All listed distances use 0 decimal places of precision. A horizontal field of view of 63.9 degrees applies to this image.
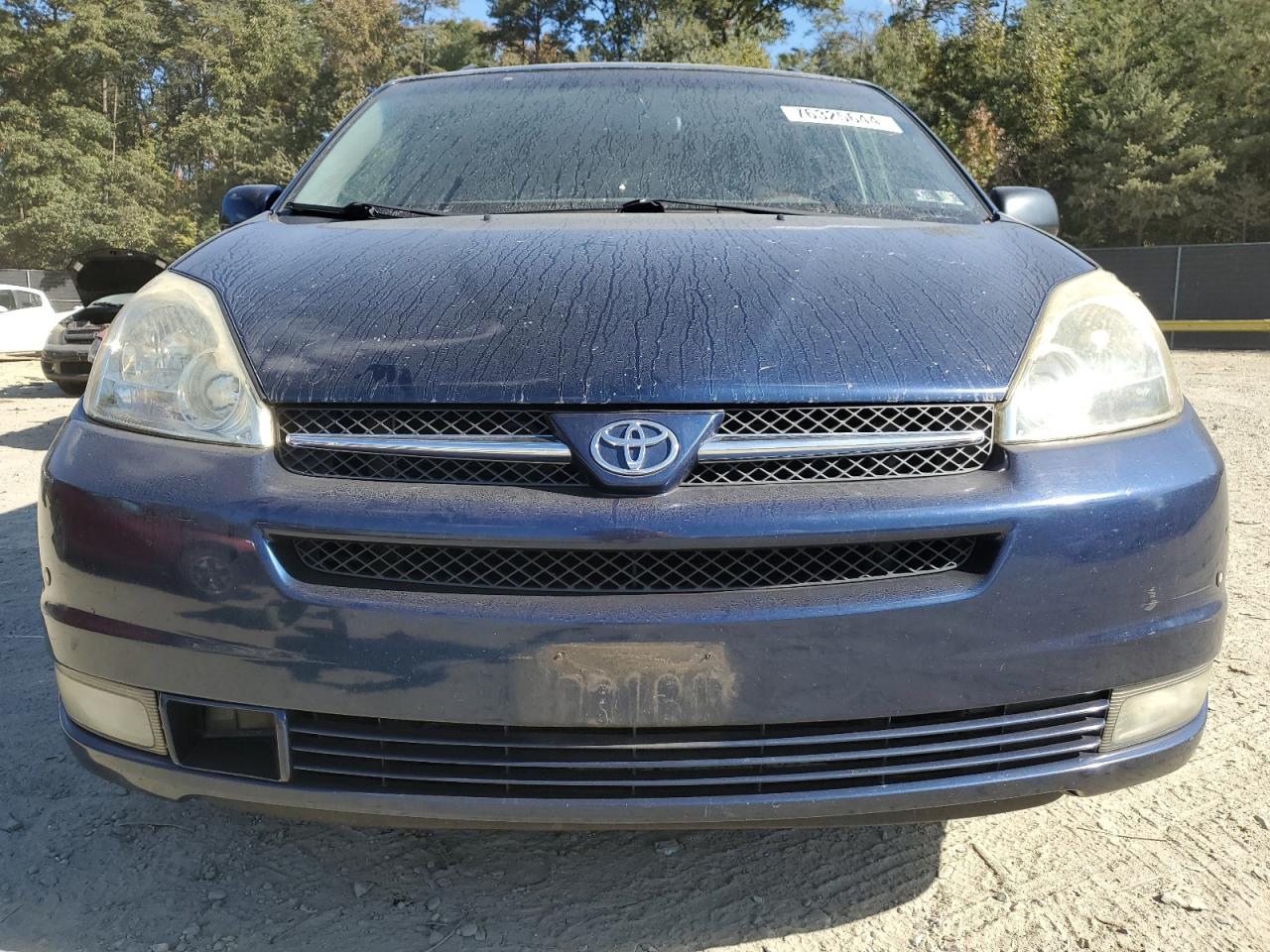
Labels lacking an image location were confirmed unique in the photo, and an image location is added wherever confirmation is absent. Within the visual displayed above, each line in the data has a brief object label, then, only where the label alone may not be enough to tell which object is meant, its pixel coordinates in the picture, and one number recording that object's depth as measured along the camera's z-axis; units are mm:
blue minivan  1340
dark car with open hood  9530
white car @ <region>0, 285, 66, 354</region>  15445
